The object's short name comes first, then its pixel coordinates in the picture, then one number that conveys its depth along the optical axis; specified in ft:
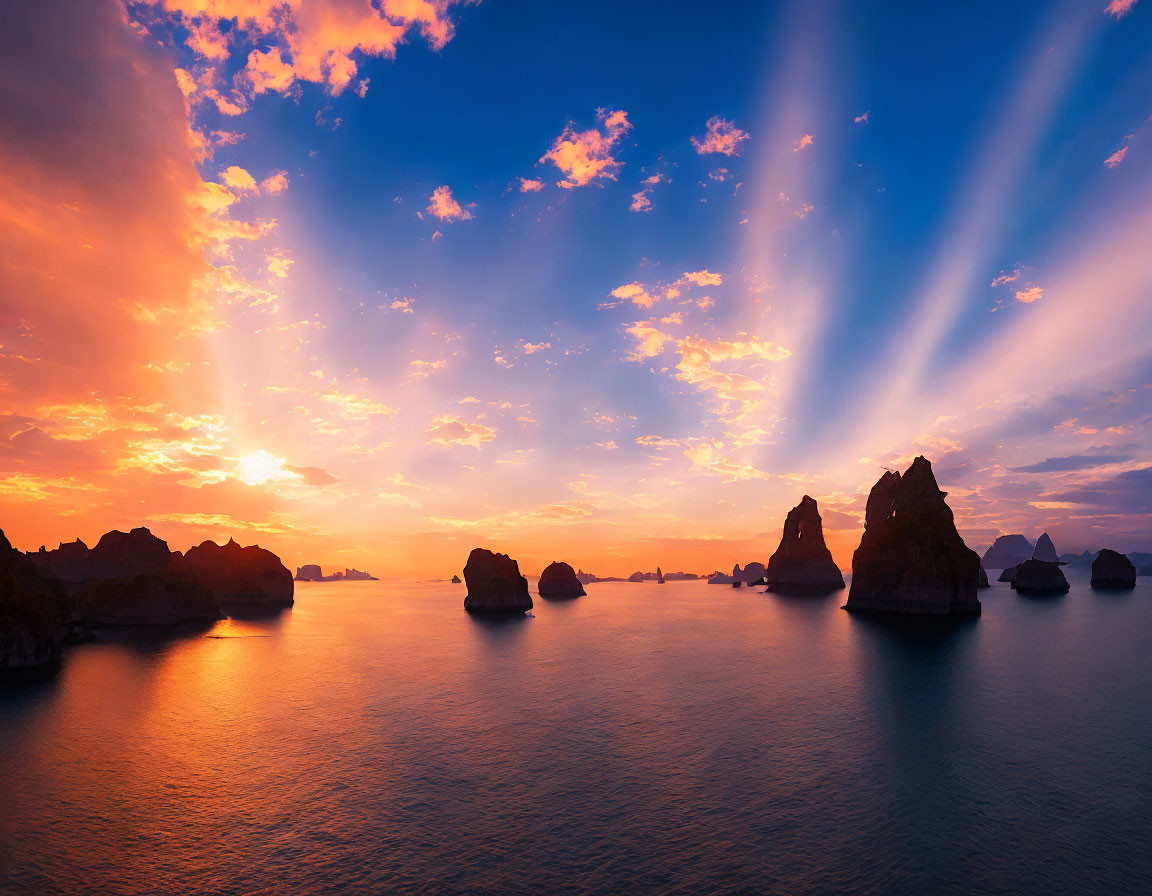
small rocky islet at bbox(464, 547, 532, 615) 524.52
